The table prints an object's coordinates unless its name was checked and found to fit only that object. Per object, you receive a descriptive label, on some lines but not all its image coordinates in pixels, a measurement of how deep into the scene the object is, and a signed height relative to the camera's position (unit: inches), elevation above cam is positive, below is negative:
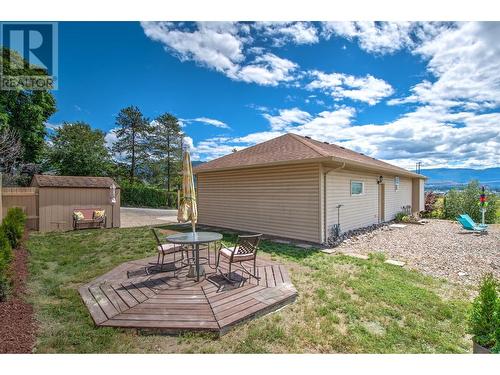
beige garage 303.7 -4.9
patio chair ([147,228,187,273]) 191.6 -48.9
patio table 162.6 -35.3
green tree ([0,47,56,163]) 587.5 +210.1
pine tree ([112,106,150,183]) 1103.6 +228.3
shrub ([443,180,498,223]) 532.4 -33.5
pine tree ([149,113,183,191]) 1148.5 +180.9
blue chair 386.9 -61.1
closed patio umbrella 171.8 -3.3
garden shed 403.2 -19.9
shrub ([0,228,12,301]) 135.6 -48.6
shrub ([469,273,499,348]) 94.0 -49.5
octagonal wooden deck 119.6 -63.7
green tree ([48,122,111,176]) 869.2 +118.0
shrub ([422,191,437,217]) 639.6 -40.2
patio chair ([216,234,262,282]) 169.8 -45.5
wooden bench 425.4 -57.7
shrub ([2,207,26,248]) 255.5 -44.1
